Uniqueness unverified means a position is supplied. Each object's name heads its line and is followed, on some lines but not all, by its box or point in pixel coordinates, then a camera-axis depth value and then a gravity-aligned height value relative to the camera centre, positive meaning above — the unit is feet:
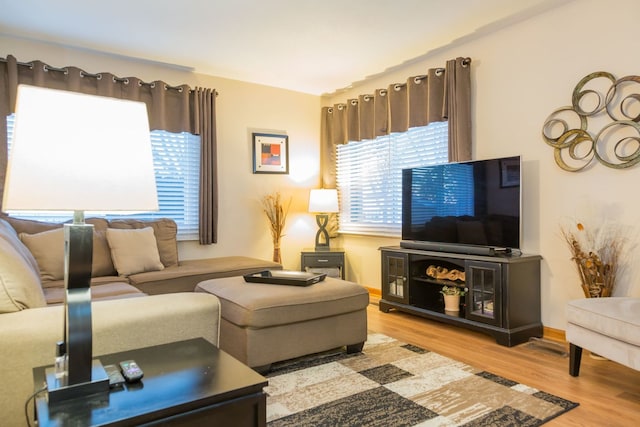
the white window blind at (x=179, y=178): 14.16 +1.07
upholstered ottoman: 8.04 -2.22
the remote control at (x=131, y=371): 3.79 -1.50
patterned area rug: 6.49 -3.23
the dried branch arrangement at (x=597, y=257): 9.21 -1.11
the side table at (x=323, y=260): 15.83 -1.94
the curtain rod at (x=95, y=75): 11.88 +4.06
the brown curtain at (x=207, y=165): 14.46 +1.50
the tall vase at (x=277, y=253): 16.08 -1.70
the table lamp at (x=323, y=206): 16.24 +0.09
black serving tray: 9.16 -1.54
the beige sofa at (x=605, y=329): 6.86 -2.11
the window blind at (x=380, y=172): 13.84 +1.41
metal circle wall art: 9.14 +1.90
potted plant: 11.67 -2.47
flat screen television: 10.66 +0.03
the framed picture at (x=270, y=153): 16.12 +2.17
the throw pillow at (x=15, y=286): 4.85 -0.90
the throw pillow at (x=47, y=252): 9.95 -1.02
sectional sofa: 4.31 -1.33
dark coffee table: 3.27 -1.58
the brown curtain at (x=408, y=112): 12.28 +3.29
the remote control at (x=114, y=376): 3.72 -1.52
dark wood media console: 10.12 -2.19
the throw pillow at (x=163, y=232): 12.66 -0.73
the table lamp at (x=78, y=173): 3.21 +0.29
